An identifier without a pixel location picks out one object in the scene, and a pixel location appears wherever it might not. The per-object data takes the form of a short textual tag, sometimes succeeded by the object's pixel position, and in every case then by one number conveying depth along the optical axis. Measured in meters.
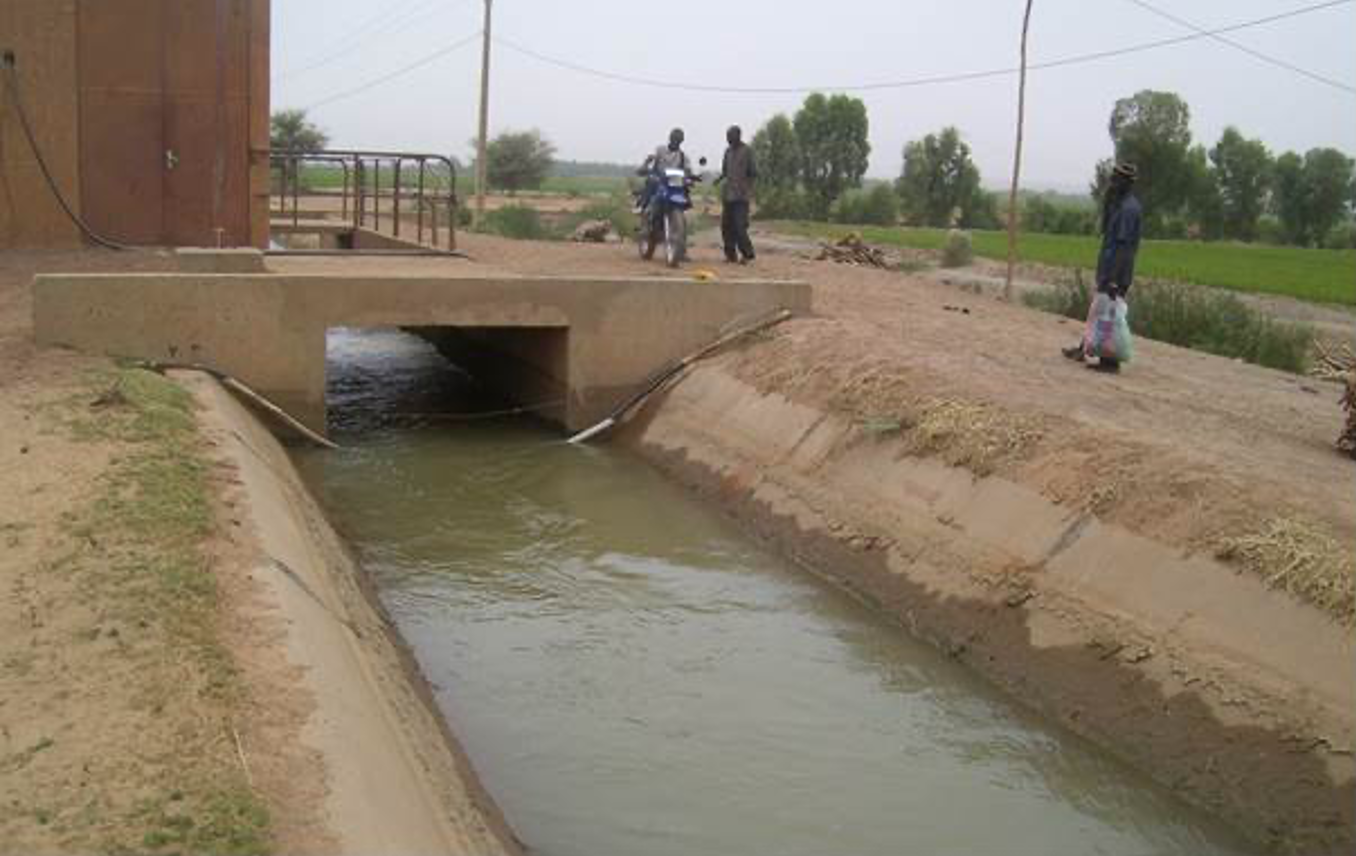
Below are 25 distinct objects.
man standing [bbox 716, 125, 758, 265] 19.45
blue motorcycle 19.00
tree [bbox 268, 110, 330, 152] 77.88
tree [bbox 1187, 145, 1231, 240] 64.12
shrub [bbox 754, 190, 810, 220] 63.59
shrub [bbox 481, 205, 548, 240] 33.03
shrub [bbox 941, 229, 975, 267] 33.62
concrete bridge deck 12.70
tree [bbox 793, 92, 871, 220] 78.25
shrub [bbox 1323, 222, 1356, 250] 62.80
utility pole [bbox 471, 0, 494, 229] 37.69
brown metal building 16.44
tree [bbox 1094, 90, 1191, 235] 62.84
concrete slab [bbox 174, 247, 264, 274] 14.03
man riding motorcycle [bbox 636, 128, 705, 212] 19.17
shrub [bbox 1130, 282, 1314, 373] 17.28
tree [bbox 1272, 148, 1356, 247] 64.12
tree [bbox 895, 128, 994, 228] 70.81
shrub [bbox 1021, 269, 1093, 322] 20.05
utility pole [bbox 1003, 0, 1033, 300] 20.20
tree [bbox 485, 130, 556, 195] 85.44
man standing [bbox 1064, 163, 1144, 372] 11.87
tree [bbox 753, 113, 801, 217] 77.38
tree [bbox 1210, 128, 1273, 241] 66.94
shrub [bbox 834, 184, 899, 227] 66.12
